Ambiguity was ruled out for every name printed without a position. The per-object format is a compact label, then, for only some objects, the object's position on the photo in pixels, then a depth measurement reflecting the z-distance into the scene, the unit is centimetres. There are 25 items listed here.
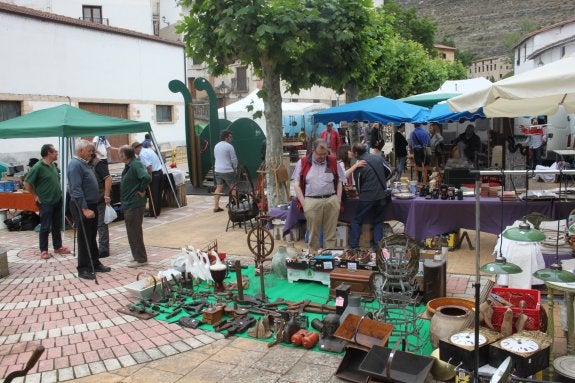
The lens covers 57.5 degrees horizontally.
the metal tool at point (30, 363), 291
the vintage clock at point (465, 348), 377
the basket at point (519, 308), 417
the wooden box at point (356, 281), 558
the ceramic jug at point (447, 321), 416
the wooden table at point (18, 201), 995
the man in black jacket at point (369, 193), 717
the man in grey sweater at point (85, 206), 673
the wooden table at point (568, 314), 388
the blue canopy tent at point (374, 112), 1023
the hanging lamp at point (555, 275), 357
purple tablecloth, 668
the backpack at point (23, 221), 1027
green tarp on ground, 532
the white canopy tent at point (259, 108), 1857
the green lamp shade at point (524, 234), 367
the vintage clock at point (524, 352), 362
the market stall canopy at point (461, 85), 1392
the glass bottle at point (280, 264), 648
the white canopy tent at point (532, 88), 460
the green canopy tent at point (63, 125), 898
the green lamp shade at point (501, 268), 347
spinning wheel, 603
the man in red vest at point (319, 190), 700
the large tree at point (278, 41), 807
